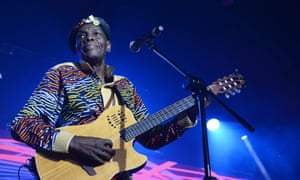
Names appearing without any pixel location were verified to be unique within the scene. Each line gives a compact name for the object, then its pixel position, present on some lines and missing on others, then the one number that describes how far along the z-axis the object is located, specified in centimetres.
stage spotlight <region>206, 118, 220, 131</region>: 739
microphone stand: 208
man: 219
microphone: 259
